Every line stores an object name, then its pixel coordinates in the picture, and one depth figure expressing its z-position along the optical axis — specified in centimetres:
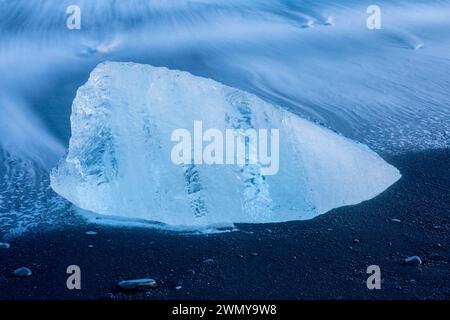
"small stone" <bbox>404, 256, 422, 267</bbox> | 241
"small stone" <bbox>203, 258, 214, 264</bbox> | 244
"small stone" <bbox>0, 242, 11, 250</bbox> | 256
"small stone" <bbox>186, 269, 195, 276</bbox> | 236
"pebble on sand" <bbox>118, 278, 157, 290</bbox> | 223
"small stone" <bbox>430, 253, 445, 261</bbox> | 244
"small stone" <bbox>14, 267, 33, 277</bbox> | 234
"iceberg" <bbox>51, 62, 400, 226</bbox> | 292
